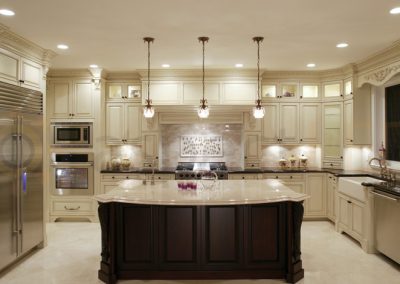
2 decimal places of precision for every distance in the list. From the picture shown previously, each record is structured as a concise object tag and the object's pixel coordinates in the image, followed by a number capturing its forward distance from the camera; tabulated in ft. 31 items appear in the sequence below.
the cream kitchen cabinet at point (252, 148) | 19.98
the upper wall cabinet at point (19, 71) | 12.18
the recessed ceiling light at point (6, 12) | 10.25
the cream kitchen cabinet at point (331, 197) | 17.99
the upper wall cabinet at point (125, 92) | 20.21
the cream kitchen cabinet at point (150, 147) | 20.12
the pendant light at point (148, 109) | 13.12
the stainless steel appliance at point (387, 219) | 12.19
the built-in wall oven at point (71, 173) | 19.08
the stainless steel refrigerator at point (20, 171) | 11.79
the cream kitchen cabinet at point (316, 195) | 19.21
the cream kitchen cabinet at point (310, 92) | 20.15
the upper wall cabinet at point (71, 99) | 19.30
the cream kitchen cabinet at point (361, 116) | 17.88
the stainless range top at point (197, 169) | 18.35
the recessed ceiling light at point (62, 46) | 14.17
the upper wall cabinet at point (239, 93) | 19.25
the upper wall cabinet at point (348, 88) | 18.22
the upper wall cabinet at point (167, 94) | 19.30
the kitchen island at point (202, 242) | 11.35
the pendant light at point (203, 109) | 12.92
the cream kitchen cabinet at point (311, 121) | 20.13
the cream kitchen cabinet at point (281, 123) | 20.17
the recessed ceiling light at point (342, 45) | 14.03
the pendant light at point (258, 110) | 13.00
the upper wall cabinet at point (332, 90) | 19.47
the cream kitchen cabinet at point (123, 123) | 20.18
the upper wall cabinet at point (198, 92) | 19.24
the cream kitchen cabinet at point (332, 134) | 19.39
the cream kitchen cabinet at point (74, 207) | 19.24
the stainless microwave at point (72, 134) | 19.12
